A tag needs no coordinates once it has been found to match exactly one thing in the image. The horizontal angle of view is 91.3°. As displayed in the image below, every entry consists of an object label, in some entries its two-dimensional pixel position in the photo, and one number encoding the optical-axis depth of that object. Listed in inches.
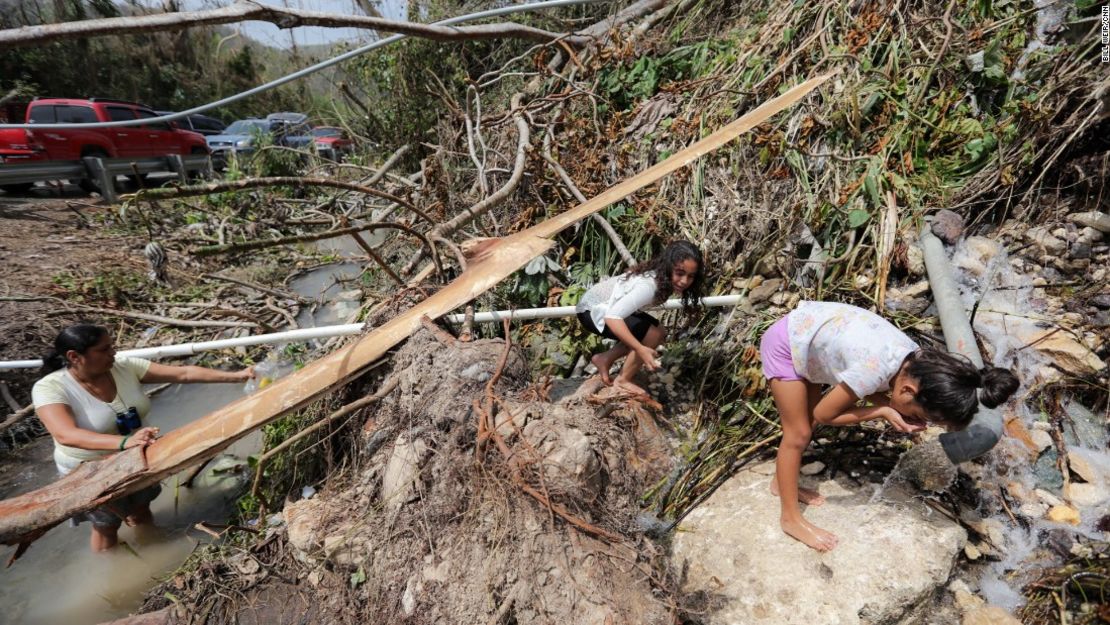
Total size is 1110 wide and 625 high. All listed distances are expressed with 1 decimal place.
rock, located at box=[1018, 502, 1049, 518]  87.1
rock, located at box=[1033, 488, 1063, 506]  87.8
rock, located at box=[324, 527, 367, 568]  94.7
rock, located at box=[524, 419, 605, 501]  87.4
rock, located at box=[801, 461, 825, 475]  99.8
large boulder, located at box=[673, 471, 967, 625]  78.7
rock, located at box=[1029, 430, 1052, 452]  92.7
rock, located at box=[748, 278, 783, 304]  127.3
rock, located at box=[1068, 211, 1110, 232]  106.3
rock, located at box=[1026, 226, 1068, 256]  110.1
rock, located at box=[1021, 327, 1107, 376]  95.4
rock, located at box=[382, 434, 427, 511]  93.9
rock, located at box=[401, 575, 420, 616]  84.0
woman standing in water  96.4
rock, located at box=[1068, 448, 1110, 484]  88.2
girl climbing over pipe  106.1
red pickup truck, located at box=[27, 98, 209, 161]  315.9
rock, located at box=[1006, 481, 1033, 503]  89.4
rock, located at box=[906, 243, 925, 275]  117.3
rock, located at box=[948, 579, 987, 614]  79.6
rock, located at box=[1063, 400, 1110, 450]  91.2
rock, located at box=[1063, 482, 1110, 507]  86.4
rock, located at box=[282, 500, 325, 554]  99.7
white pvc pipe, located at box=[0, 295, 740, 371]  118.0
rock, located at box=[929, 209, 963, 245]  118.2
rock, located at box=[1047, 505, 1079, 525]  85.7
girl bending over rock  70.3
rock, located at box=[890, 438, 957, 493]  88.5
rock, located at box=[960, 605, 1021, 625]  76.4
